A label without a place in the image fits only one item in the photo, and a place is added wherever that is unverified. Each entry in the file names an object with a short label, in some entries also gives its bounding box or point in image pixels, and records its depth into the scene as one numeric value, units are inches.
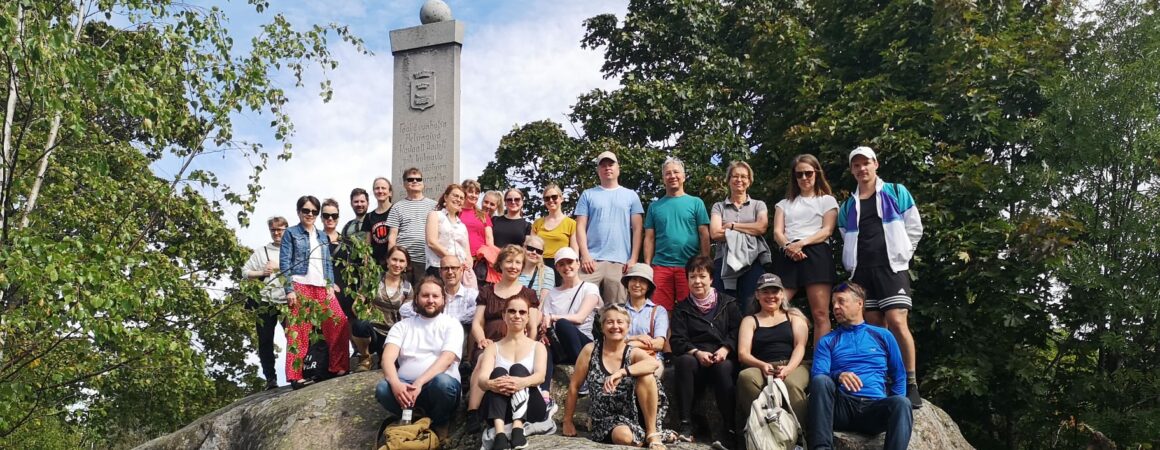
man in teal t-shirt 322.7
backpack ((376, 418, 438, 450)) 269.3
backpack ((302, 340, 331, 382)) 349.7
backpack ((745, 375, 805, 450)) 251.7
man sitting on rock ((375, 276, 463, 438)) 277.0
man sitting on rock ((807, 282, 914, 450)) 255.0
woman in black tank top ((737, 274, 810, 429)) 267.0
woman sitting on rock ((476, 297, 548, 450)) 261.3
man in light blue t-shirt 332.2
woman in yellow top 342.3
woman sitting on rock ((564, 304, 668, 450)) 260.1
